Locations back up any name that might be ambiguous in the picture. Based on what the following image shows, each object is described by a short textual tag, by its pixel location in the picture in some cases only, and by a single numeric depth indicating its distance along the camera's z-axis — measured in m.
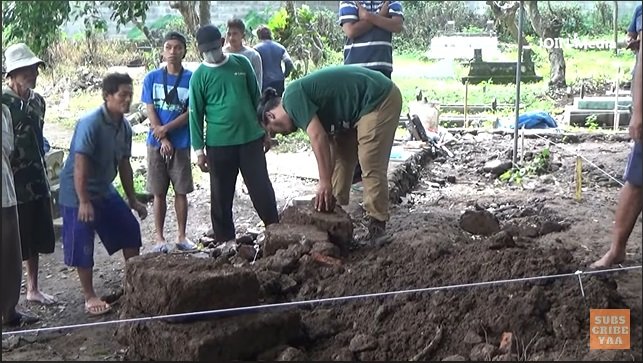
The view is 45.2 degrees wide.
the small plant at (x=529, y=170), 7.43
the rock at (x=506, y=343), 2.99
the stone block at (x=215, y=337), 3.02
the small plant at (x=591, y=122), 10.16
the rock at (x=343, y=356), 3.15
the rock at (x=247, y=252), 4.49
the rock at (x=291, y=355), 3.06
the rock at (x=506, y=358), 2.90
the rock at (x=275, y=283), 3.76
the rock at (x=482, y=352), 2.96
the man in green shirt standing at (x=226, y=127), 4.76
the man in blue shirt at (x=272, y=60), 7.77
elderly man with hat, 4.09
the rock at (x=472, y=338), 3.10
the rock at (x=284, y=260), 3.99
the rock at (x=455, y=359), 2.91
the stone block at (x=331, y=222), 4.33
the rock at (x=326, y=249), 4.05
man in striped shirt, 5.38
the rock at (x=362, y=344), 3.16
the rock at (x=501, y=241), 3.78
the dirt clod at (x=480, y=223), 4.90
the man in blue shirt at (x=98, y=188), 3.99
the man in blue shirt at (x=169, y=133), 5.02
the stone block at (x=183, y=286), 3.20
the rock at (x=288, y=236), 4.20
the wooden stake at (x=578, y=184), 5.99
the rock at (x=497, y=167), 7.71
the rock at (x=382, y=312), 3.39
